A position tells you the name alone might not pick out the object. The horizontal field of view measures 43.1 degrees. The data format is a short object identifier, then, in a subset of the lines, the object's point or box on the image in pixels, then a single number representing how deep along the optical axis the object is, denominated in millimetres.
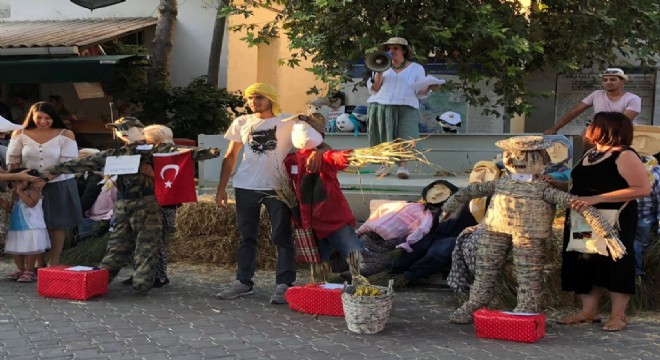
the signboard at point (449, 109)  13188
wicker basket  5656
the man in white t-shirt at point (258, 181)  6656
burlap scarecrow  5750
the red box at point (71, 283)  6648
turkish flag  6871
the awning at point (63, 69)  13305
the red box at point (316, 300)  6195
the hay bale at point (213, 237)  8141
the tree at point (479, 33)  10328
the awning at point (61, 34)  14250
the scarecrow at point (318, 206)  6301
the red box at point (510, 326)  5500
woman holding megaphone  9070
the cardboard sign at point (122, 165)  6808
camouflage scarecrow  6844
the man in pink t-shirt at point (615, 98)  8203
